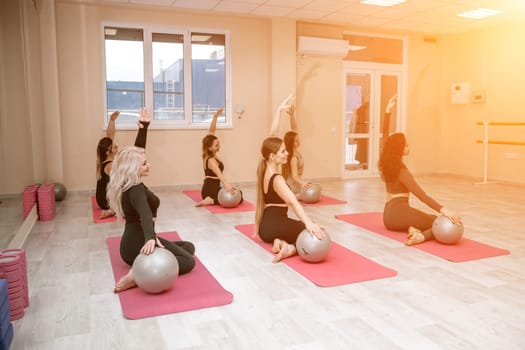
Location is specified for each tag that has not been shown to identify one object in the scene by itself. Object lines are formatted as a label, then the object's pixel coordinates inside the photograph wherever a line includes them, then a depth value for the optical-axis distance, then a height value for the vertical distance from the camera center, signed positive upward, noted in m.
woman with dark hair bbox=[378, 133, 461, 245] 3.98 -0.68
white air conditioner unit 7.81 +1.34
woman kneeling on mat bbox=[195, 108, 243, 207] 5.75 -0.63
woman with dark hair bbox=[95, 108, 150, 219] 5.24 -0.50
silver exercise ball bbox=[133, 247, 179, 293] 2.68 -0.86
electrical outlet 7.82 -0.56
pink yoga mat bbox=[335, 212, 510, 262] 3.69 -1.07
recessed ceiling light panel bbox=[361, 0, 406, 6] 6.68 +1.79
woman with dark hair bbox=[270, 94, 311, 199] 5.80 -0.49
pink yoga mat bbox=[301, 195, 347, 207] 6.06 -1.06
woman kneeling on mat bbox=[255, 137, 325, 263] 3.56 -0.67
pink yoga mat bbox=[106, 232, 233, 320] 2.61 -1.06
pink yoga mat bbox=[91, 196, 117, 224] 5.10 -1.06
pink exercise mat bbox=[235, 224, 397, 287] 3.14 -1.07
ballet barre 7.35 -0.32
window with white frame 7.17 +0.82
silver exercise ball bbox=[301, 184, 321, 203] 5.98 -0.92
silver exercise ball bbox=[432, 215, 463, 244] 3.88 -0.92
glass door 8.64 +0.17
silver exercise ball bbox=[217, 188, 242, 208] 5.64 -0.91
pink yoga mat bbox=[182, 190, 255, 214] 5.57 -1.05
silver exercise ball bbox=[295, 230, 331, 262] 3.35 -0.91
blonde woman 2.76 -0.50
